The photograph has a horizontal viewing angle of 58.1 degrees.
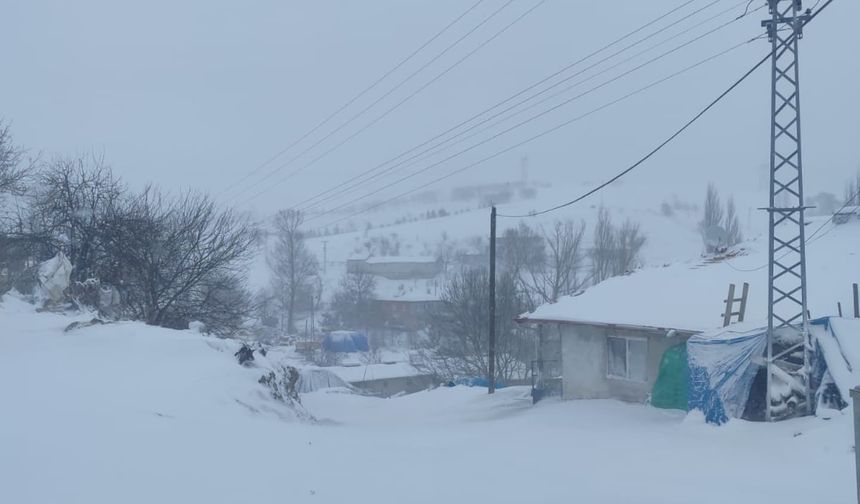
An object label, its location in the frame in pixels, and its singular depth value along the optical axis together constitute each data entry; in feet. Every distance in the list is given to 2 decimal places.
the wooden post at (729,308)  52.08
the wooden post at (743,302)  51.98
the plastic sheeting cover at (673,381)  54.34
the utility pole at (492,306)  80.59
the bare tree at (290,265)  206.80
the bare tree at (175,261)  81.76
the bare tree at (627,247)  170.91
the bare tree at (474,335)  125.90
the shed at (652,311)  59.36
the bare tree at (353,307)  224.33
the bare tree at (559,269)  157.69
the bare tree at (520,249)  163.43
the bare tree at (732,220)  156.82
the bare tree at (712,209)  157.69
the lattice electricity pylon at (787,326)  40.86
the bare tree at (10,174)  79.27
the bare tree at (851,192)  86.12
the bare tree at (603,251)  166.50
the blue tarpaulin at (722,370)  43.37
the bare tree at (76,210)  85.76
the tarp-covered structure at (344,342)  166.61
